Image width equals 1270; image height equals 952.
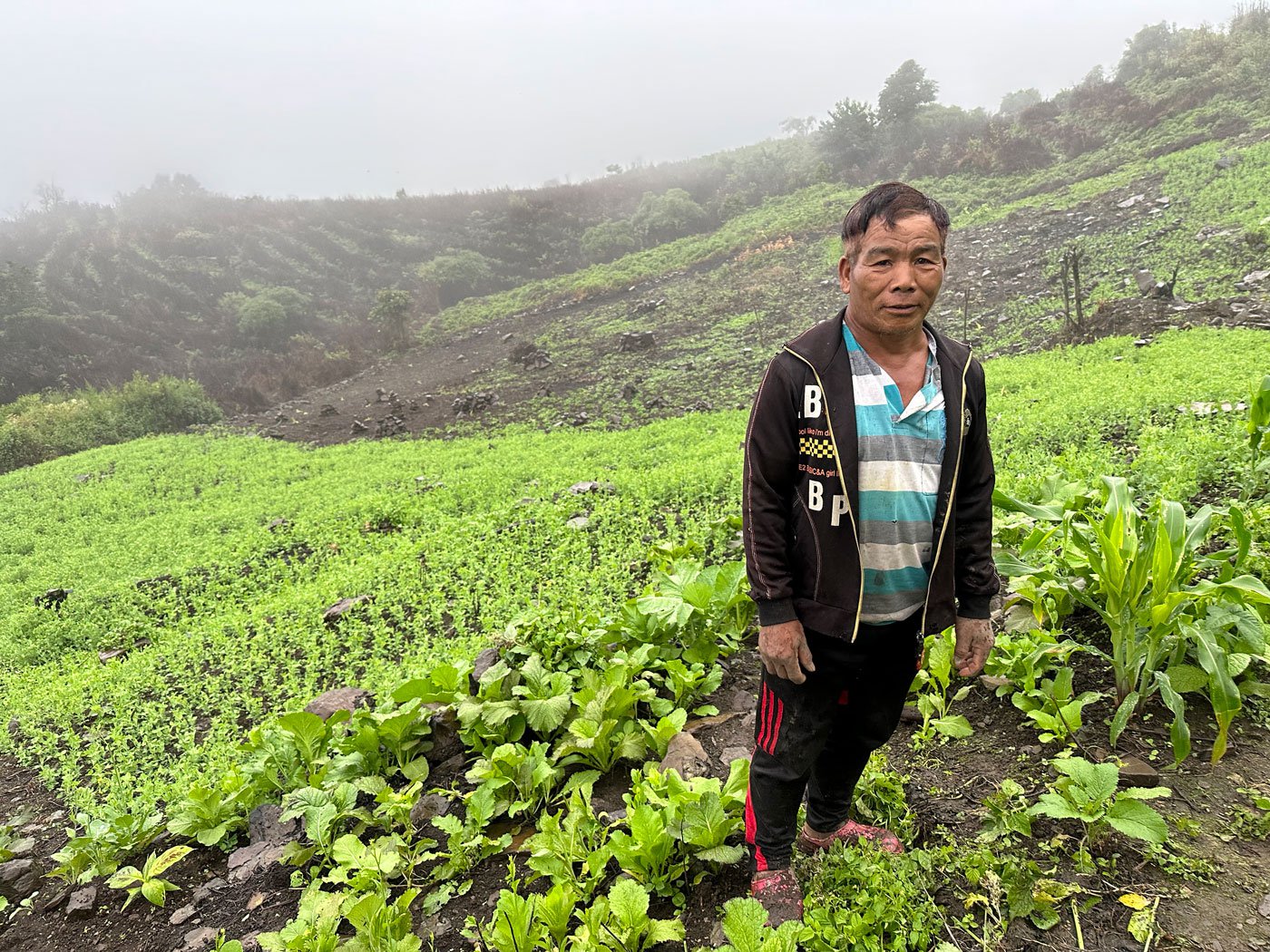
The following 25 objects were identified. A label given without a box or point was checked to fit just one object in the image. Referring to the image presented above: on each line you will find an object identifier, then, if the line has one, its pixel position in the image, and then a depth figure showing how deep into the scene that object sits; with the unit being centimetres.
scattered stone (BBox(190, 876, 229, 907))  296
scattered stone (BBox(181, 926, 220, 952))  265
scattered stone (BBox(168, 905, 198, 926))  286
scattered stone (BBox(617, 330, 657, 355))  1975
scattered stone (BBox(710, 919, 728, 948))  215
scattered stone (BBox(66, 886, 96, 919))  309
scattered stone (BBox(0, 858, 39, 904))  345
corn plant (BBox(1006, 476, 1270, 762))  232
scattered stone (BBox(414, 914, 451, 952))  244
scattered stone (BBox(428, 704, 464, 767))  348
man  178
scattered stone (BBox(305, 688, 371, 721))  429
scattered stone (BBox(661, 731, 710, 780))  296
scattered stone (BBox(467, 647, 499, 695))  377
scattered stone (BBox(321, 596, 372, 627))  636
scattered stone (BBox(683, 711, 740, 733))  340
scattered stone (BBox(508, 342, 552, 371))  2031
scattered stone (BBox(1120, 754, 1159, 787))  236
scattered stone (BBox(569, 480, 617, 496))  870
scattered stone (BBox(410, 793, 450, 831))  308
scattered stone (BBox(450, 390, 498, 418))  1666
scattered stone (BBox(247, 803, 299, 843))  309
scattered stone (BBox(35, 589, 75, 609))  792
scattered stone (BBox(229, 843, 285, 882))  299
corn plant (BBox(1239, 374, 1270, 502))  352
